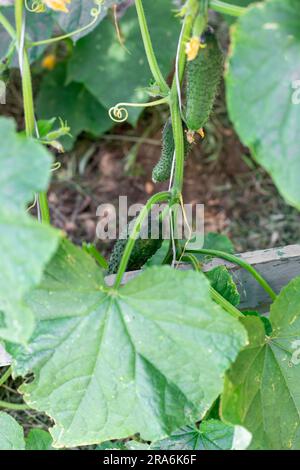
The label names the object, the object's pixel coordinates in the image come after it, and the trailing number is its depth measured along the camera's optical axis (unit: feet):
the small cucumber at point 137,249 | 3.36
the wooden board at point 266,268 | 3.62
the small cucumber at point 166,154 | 3.25
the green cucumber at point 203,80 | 2.99
